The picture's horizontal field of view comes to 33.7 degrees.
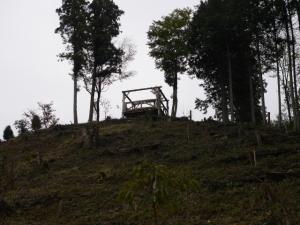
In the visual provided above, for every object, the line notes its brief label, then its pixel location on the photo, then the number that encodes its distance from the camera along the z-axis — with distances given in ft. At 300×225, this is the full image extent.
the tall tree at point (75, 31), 134.92
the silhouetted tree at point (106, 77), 139.03
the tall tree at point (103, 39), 137.28
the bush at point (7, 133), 144.71
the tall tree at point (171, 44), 137.39
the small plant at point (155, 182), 30.96
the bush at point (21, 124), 148.31
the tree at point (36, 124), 130.72
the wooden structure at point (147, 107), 117.19
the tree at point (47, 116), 147.42
